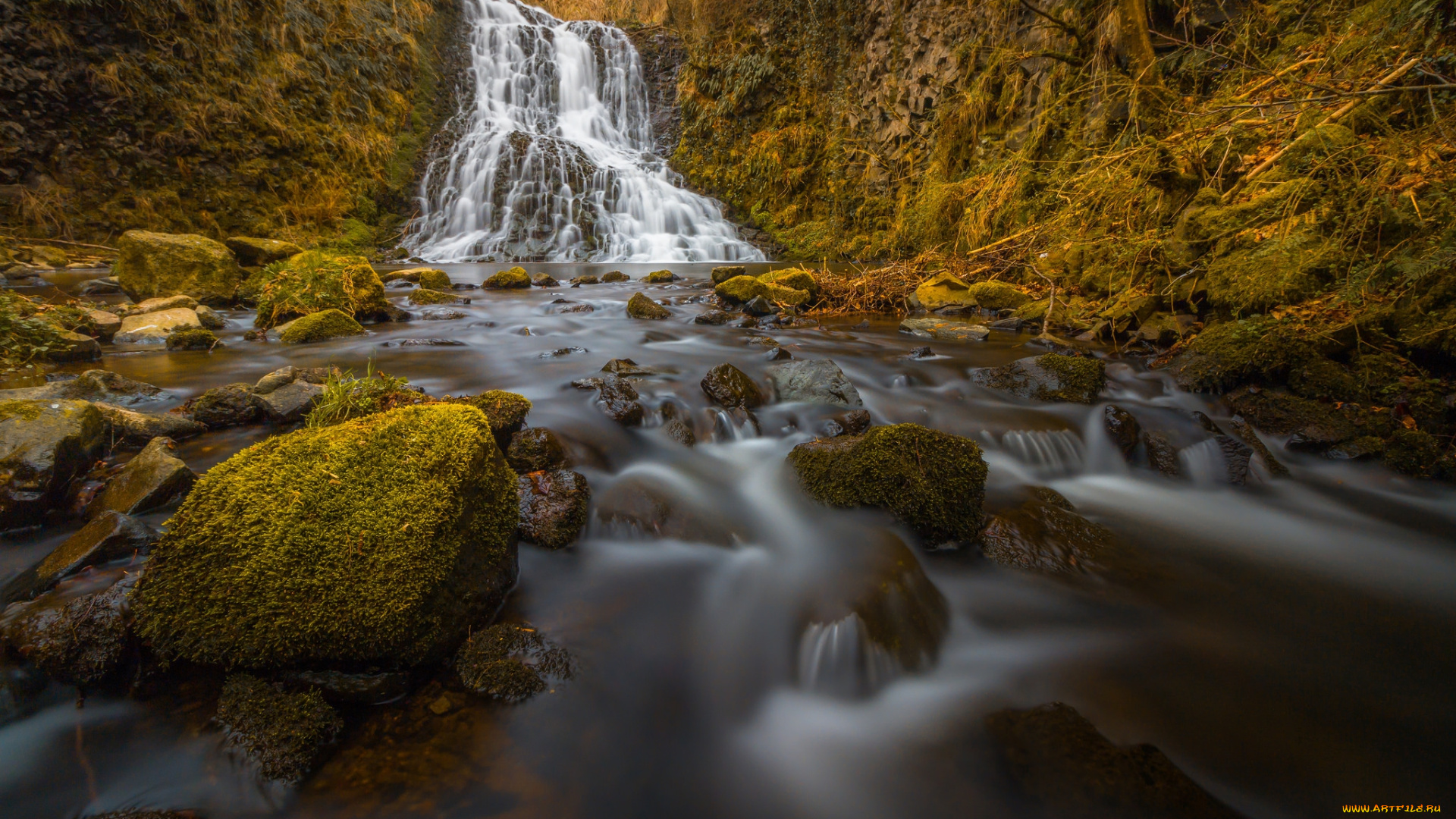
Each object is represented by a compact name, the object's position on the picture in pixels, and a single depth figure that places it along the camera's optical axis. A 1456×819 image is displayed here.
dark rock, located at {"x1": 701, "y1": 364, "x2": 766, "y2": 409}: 4.04
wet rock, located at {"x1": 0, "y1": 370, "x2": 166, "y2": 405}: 3.46
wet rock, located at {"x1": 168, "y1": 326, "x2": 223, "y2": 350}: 5.20
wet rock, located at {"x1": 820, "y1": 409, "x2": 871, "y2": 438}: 3.70
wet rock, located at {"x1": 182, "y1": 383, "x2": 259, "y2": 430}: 3.22
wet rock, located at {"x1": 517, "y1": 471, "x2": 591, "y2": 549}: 2.47
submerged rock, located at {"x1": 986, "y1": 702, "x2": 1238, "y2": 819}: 1.45
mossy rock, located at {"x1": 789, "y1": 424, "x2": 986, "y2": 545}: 2.59
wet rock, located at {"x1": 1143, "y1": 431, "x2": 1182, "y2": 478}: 3.38
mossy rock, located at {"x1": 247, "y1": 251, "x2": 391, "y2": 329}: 6.38
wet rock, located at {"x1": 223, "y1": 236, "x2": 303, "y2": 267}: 8.88
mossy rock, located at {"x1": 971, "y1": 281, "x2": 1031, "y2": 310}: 7.39
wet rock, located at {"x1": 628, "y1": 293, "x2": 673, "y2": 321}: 7.59
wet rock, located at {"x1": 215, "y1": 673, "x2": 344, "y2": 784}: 1.44
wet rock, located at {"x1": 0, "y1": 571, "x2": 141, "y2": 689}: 1.56
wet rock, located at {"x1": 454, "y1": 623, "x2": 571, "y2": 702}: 1.75
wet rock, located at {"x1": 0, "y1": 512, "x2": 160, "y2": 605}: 1.82
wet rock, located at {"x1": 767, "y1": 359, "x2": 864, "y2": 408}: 4.15
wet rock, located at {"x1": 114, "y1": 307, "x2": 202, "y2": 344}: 5.35
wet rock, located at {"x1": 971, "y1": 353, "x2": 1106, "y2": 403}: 4.09
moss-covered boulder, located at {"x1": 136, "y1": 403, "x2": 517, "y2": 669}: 1.57
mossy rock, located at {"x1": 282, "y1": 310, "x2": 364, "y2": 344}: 5.76
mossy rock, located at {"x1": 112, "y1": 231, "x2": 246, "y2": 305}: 6.93
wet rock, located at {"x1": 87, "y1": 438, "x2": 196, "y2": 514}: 2.21
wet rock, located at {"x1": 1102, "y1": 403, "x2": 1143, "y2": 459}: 3.54
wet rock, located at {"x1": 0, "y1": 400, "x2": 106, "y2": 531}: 2.14
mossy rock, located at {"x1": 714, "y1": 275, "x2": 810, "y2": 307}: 7.98
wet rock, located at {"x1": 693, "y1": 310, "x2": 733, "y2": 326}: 7.08
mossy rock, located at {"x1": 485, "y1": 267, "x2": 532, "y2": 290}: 10.48
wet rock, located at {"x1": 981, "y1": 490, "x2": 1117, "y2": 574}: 2.51
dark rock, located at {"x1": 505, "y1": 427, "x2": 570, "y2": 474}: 2.87
